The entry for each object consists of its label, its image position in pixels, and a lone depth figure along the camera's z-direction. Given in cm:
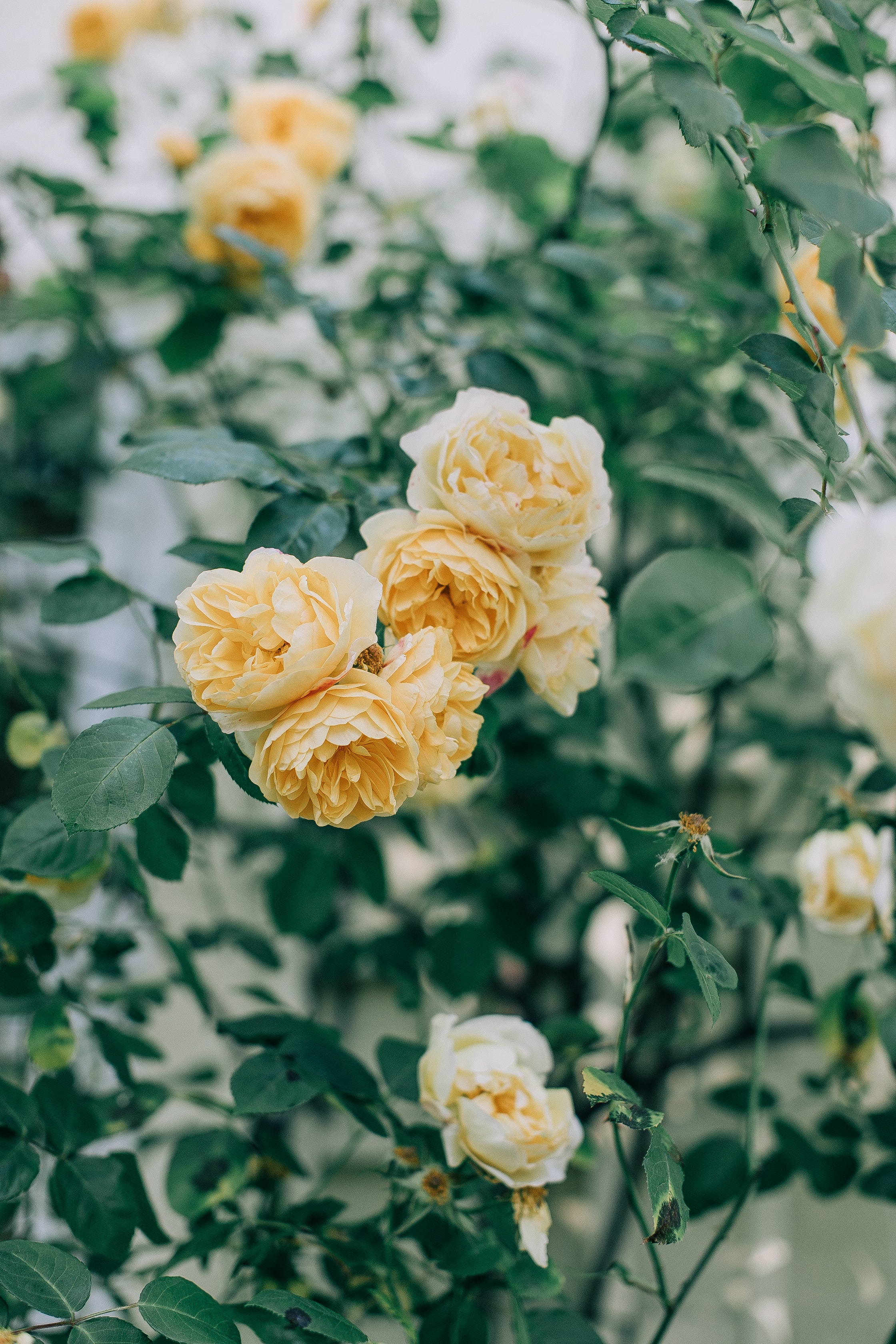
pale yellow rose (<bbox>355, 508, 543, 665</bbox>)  46
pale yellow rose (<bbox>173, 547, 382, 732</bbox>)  42
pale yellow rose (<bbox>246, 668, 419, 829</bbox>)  41
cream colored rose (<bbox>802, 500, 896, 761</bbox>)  37
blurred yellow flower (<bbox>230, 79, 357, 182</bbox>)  104
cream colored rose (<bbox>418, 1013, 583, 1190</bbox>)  52
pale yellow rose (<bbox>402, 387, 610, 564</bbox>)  47
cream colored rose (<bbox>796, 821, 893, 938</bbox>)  67
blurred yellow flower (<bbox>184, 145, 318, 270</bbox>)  94
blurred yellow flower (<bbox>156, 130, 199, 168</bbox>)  111
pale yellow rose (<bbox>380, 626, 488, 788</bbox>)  43
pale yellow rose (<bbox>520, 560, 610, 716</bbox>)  50
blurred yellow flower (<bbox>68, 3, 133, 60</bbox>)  135
